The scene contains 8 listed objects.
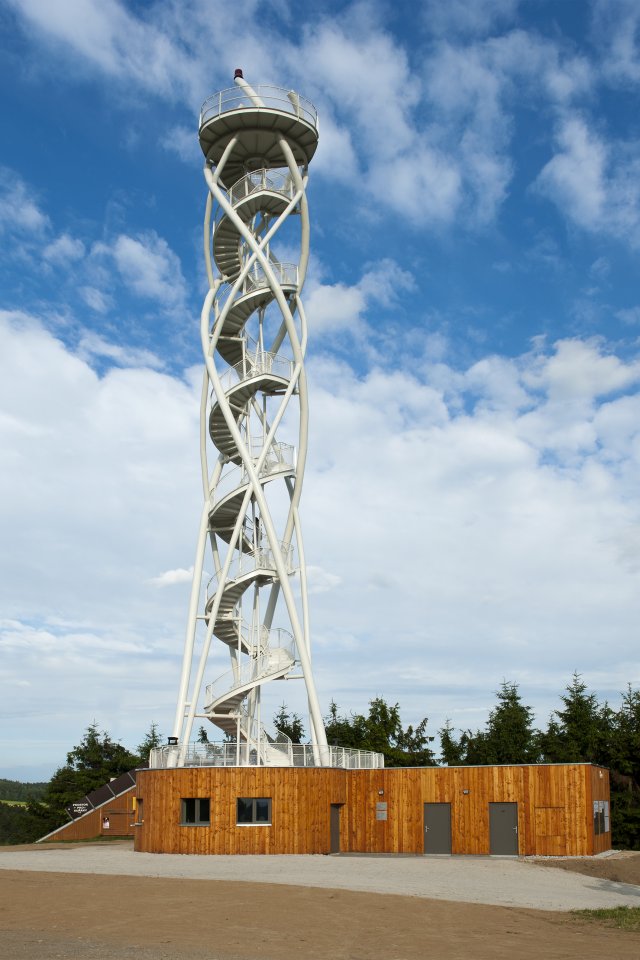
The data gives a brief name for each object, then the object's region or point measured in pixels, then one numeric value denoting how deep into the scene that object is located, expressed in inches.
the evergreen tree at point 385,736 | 2090.3
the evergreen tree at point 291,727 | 2573.8
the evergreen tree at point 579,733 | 1806.1
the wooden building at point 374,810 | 1123.9
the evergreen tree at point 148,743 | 2613.2
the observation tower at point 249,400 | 1242.0
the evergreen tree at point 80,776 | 2534.4
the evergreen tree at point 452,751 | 2202.0
